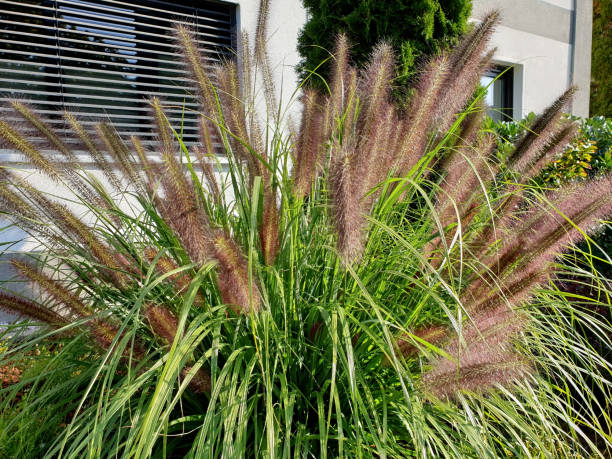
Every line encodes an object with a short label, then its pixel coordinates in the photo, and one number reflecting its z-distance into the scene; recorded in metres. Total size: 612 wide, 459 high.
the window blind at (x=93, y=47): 4.64
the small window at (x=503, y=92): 8.98
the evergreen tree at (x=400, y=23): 3.45
